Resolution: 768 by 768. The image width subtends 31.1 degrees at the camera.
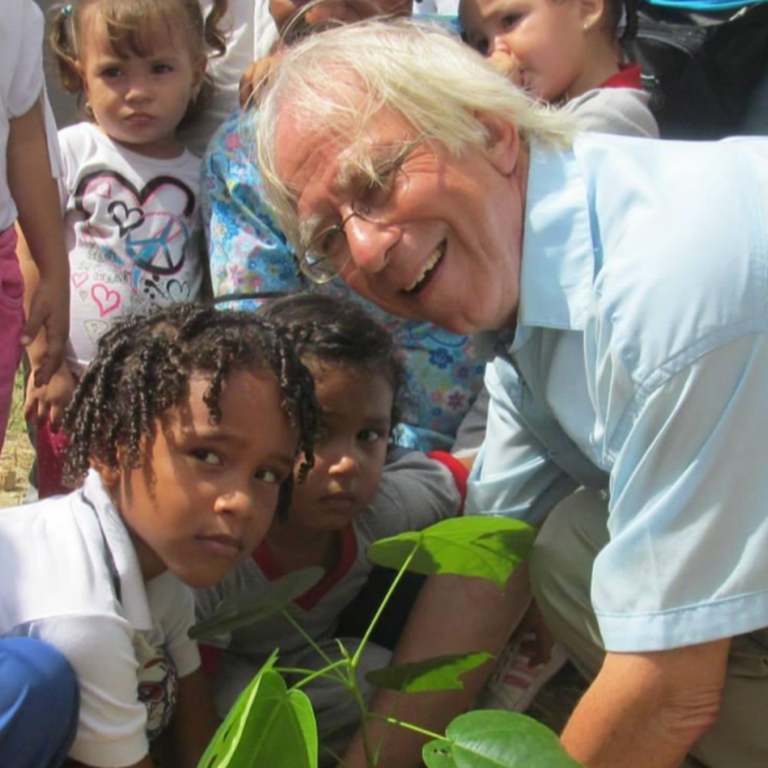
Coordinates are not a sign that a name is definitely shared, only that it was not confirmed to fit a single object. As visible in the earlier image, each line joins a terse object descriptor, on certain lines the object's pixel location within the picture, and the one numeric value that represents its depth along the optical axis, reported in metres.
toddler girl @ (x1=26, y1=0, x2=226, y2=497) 2.70
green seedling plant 1.28
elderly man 1.40
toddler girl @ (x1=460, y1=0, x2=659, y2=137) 2.53
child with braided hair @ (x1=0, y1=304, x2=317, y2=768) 1.65
